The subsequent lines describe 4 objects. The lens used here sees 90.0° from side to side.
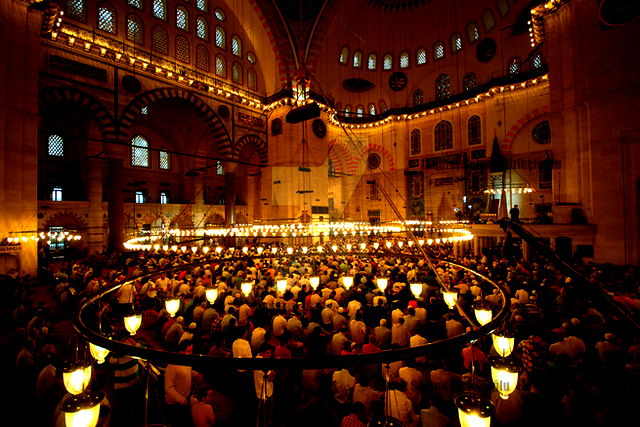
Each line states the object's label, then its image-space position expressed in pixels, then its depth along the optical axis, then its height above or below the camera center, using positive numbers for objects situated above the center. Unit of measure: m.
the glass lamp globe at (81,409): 1.50 -0.88
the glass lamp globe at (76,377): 1.83 -0.90
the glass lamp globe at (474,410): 1.57 -0.98
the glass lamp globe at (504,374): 2.19 -1.11
